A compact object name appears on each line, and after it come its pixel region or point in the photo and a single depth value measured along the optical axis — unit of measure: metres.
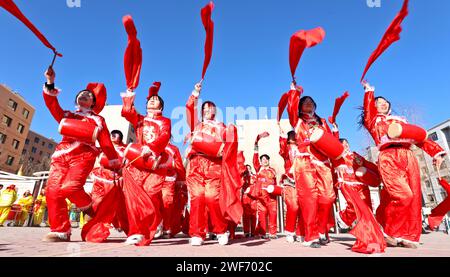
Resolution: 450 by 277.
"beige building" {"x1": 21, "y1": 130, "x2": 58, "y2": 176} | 44.97
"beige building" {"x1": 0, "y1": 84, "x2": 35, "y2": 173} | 32.47
